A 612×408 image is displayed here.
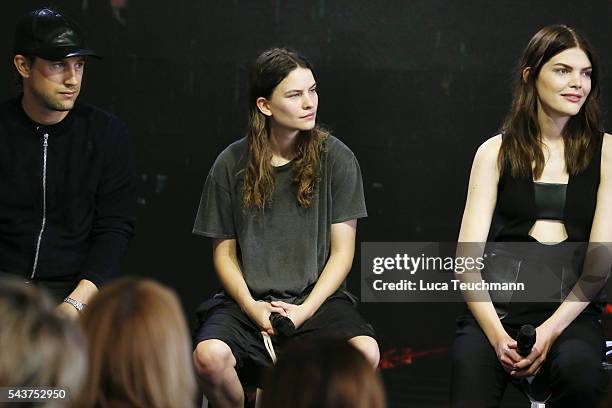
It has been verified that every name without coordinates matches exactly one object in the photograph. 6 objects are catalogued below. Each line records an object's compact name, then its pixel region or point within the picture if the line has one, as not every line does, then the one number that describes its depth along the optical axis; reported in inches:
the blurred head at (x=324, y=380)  192.8
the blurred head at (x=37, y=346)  178.4
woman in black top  256.1
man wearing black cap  263.4
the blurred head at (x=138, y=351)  203.1
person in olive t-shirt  263.3
